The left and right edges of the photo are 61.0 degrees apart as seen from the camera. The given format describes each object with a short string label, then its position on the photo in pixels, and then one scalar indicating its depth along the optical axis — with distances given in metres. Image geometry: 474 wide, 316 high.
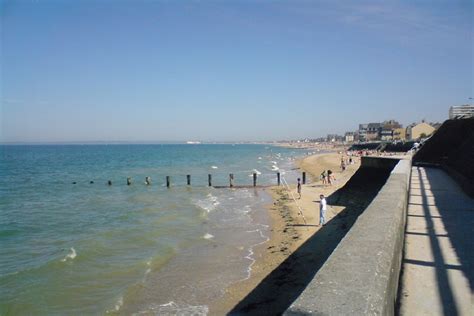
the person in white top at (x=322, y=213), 18.50
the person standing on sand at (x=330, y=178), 37.08
